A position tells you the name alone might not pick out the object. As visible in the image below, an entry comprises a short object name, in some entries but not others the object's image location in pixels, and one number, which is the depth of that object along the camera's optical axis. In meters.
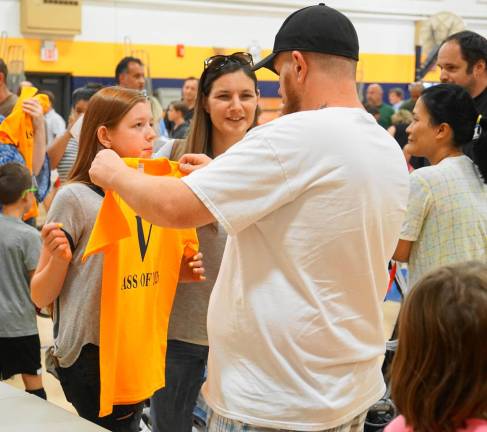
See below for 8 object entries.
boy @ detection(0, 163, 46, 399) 4.28
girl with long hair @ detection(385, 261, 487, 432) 1.46
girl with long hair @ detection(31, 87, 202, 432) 2.56
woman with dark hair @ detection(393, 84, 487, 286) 3.20
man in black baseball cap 1.83
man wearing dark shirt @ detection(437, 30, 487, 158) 4.00
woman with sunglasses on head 2.85
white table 2.45
